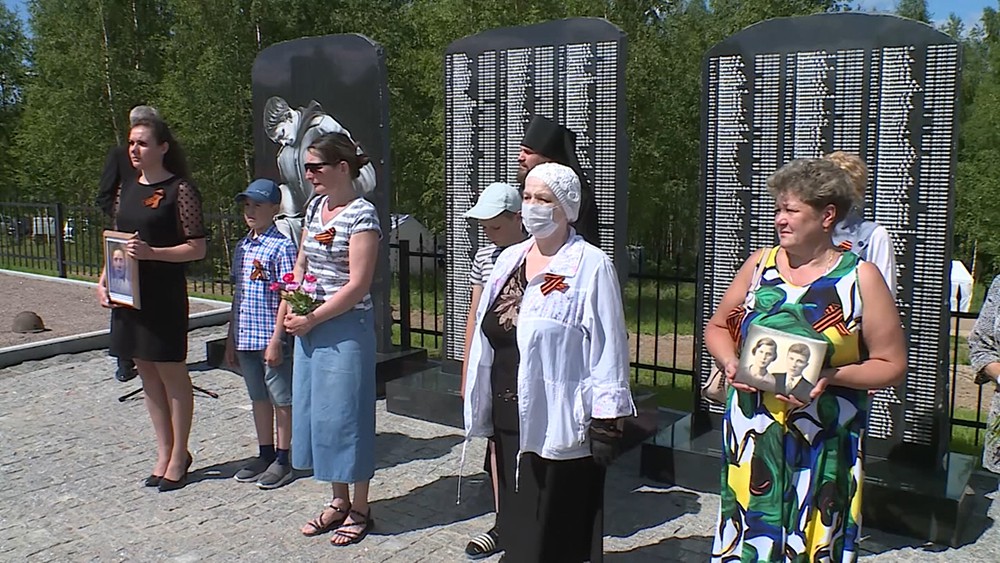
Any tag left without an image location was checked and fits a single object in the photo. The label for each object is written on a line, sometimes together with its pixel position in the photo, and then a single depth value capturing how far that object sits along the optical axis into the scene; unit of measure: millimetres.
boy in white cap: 3482
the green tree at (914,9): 29727
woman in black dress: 4430
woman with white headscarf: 2828
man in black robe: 3947
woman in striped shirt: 3814
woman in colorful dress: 2504
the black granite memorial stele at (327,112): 6359
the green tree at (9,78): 29156
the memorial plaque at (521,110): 5285
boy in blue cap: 4734
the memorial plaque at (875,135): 4238
